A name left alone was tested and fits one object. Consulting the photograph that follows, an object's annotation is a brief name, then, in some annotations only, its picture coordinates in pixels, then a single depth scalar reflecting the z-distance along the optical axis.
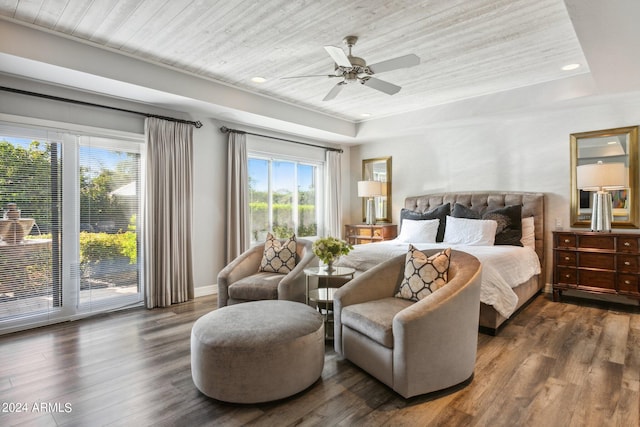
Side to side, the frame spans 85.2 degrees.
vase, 3.37
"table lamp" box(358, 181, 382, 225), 6.41
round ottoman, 2.16
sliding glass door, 3.54
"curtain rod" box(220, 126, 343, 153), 5.20
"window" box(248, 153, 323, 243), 5.86
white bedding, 3.32
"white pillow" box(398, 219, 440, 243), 5.09
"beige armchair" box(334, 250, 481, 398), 2.22
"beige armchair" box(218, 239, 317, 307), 3.53
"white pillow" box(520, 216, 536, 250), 4.77
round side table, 3.30
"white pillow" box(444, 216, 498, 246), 4.63
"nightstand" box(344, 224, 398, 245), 6.37
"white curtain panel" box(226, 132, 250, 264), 5.21
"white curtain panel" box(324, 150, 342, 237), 6.96
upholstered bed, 3.37
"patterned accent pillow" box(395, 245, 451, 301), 2.75
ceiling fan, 2.91
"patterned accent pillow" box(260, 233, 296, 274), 4.06
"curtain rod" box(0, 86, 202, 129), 3.45
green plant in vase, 3.30
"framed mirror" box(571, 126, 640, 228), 4.34
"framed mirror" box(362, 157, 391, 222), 6.76
